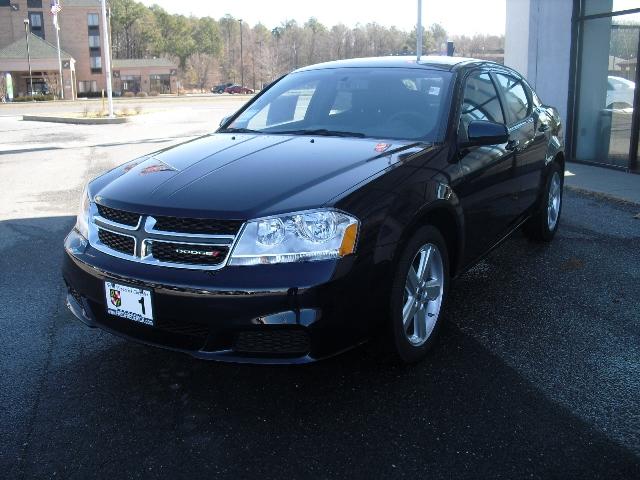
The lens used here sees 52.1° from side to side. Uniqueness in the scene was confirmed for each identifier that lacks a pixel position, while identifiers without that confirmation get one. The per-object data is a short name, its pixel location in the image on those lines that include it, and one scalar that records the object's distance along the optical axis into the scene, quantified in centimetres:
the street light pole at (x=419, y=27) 2376
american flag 3419
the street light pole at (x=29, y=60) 6293
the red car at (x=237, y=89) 7738
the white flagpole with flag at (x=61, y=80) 5954
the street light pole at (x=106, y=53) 2185
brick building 6638
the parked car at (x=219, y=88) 8499
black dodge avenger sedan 285
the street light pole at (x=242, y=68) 9222
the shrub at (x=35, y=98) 5238
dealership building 1013
